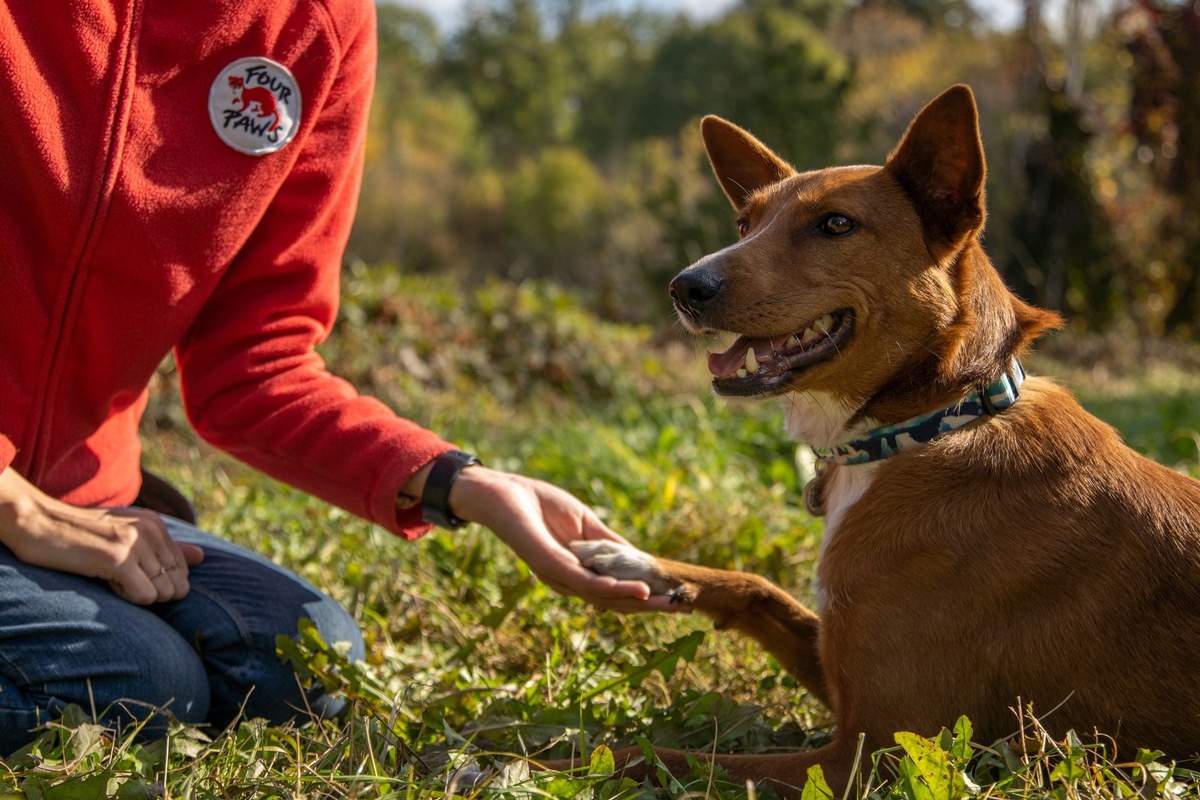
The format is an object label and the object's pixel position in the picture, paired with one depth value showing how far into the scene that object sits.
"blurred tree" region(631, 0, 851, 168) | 10.06
